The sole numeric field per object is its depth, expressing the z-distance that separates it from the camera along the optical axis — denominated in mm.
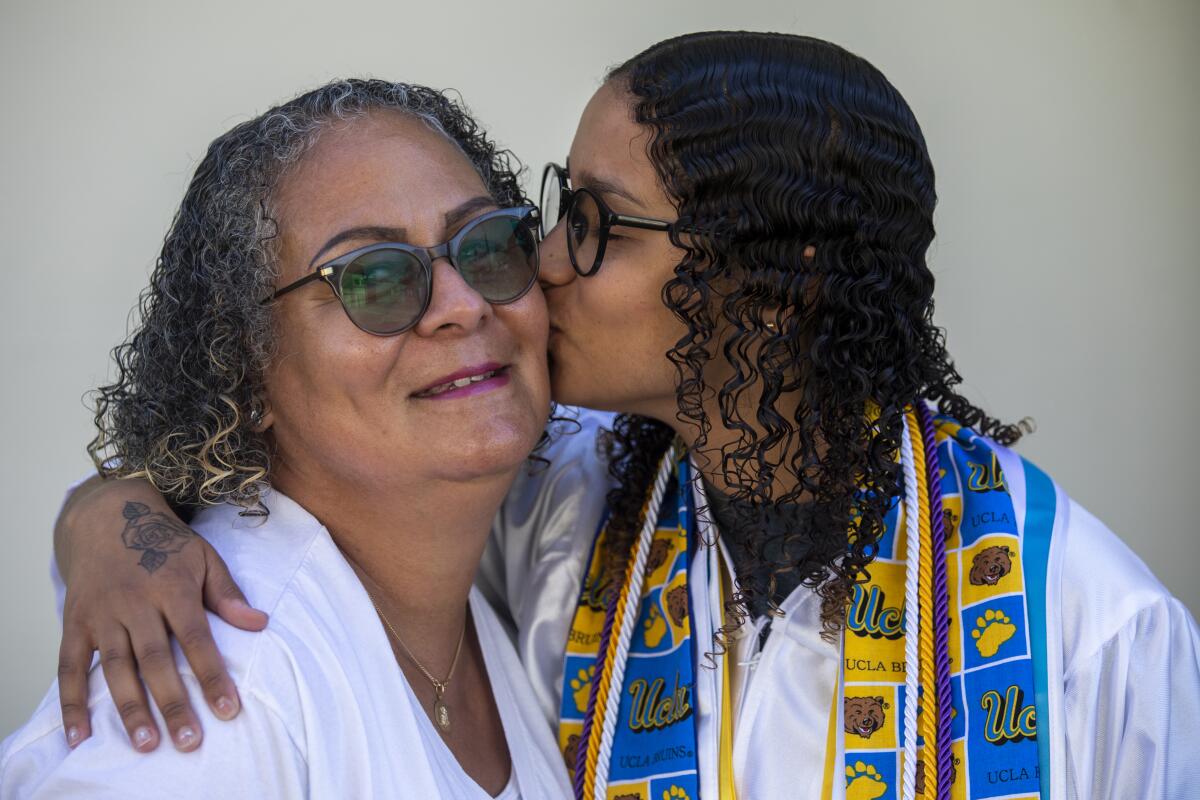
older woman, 2193
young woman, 2266
